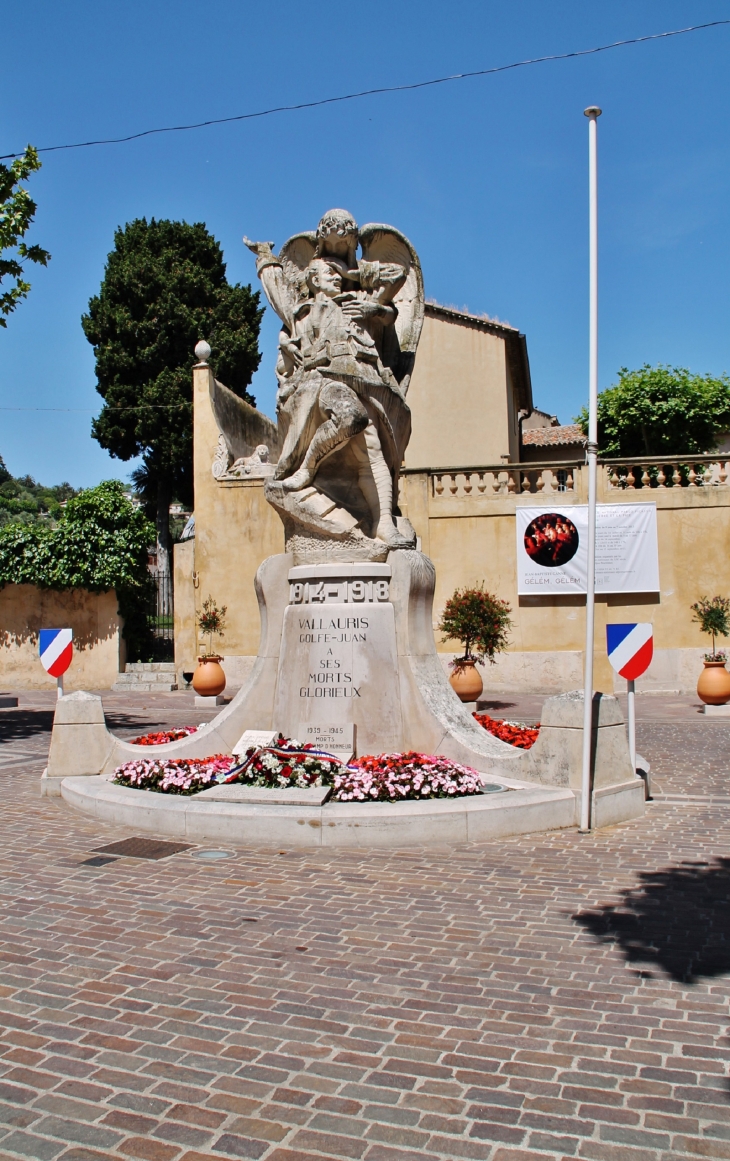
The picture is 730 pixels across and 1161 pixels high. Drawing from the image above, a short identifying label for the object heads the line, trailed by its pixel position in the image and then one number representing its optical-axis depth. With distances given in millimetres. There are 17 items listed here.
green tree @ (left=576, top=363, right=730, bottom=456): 33375
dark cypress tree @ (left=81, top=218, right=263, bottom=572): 32469
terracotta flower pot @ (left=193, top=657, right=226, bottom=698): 18141
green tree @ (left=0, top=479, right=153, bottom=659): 23094
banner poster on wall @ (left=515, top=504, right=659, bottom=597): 20109
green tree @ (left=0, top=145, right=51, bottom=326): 13838
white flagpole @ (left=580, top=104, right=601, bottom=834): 6727
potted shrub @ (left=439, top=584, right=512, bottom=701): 16688
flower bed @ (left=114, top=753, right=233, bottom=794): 7500
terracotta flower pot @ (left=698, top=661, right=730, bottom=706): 15484
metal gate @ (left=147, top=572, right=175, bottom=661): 24312
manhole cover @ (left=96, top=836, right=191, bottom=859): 6309
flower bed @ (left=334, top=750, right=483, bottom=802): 6875
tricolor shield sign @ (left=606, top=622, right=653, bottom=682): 7918
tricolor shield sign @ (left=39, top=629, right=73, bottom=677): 9117
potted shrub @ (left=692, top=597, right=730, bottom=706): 15516
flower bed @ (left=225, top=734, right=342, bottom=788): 7180
